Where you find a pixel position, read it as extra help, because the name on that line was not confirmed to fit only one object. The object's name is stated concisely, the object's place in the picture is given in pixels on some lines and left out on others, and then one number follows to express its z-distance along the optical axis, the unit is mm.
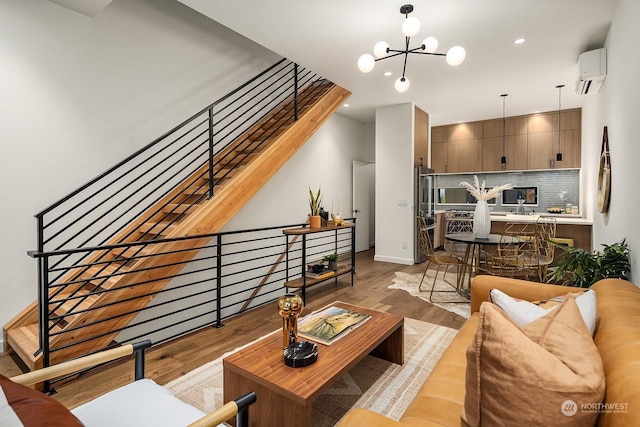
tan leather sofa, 749
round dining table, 3507
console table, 3697
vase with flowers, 3732
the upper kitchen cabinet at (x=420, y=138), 5859
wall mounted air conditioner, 3338
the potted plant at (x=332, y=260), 4344
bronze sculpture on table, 1609
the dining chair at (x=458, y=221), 6273
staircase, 2396
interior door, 7062
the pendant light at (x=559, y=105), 4875
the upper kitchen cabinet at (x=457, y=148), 7035
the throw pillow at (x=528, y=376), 760
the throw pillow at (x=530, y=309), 1144
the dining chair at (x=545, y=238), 3615
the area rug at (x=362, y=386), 1894
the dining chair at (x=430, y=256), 3838
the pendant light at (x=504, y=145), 6620
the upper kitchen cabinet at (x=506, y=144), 6539
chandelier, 2430
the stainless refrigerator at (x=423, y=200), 5773
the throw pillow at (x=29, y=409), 741
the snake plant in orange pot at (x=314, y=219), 3965
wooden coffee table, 1435
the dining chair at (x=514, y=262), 3520
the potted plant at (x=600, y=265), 2337
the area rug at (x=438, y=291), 3584
